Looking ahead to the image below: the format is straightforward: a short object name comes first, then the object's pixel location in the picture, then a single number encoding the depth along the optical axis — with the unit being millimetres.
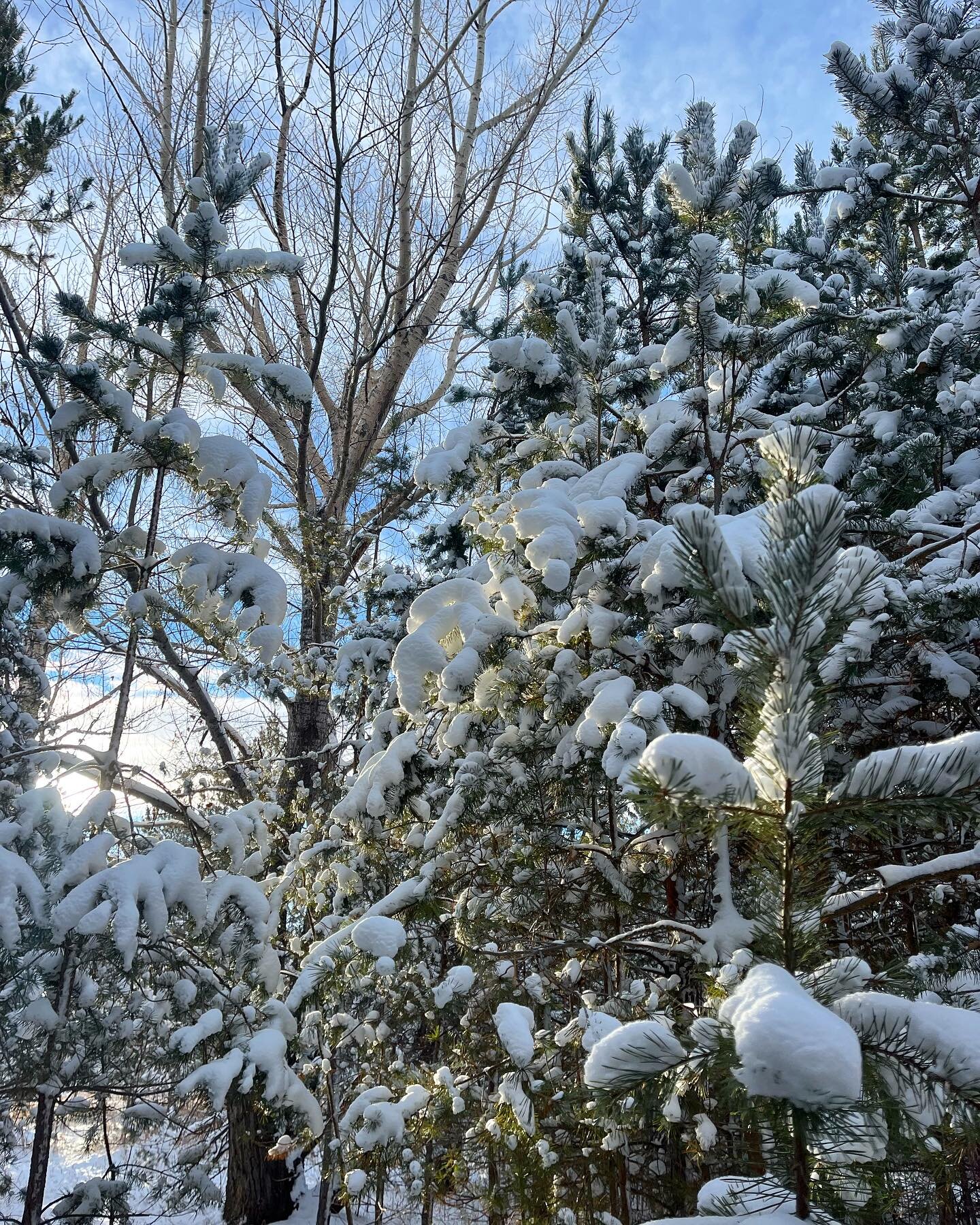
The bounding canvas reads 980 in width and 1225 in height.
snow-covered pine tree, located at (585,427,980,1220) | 915
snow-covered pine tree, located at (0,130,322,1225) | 2539
